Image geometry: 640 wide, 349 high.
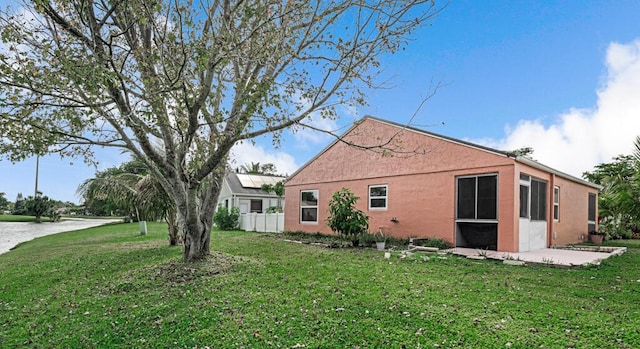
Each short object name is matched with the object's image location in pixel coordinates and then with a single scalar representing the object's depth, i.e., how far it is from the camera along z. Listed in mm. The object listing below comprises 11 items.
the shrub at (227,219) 22500
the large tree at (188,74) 5363
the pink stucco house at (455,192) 10969
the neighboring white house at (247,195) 25891
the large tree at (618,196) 11781
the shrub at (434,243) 11692
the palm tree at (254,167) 44994
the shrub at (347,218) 12078
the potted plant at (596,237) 16109
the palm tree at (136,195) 12539
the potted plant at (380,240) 11607
